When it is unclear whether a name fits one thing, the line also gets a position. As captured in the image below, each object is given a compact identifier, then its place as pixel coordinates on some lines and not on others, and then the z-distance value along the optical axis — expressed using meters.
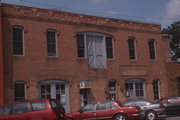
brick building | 21.94
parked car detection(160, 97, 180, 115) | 22.53
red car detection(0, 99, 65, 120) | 14.02
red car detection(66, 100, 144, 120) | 17.44
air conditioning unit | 24.56
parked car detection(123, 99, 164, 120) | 20.02
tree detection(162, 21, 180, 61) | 52.06
